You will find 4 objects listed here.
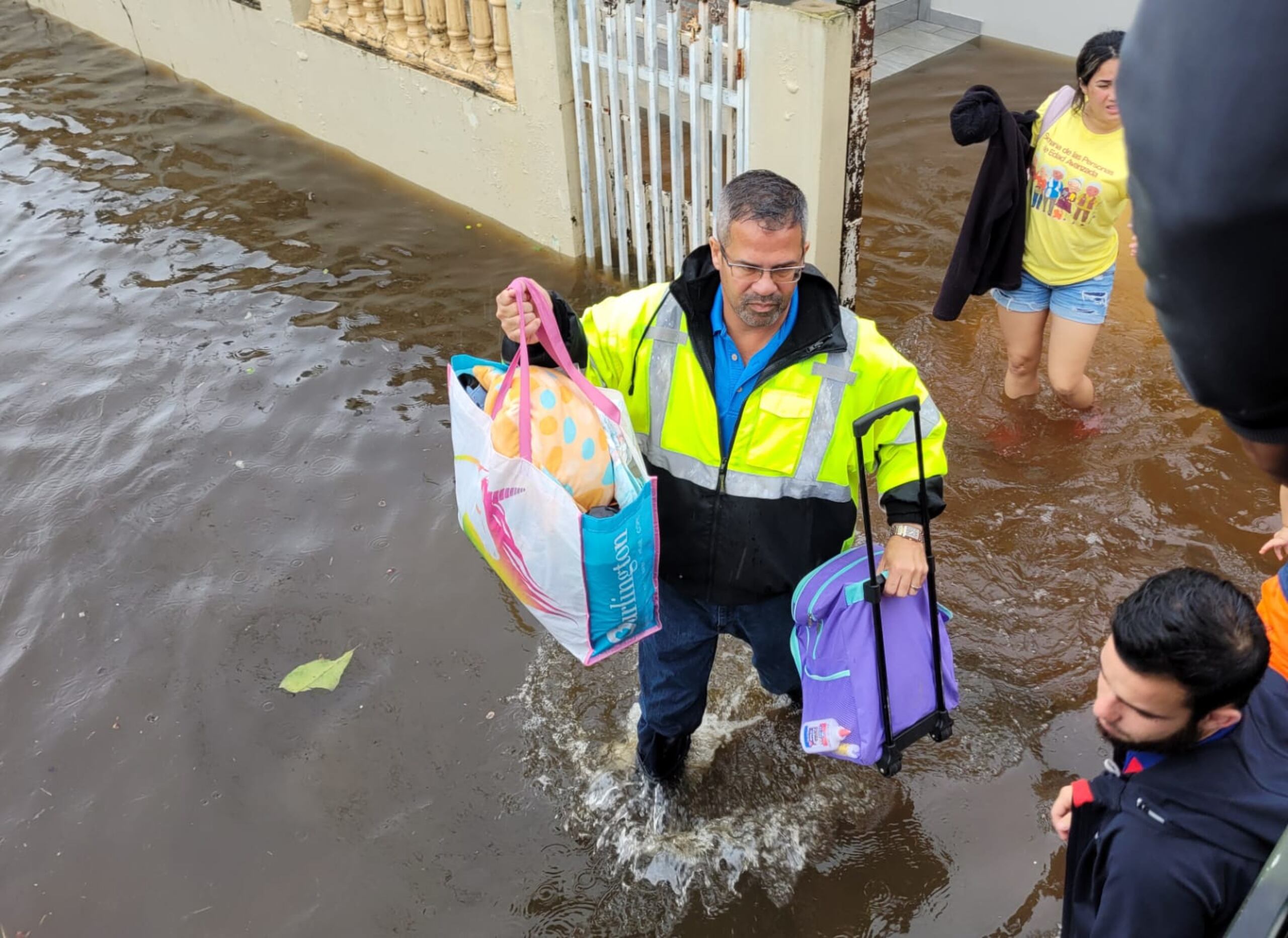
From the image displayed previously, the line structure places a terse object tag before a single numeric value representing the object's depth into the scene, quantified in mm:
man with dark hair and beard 1612
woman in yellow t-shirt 3910
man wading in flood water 2508
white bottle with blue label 2570
